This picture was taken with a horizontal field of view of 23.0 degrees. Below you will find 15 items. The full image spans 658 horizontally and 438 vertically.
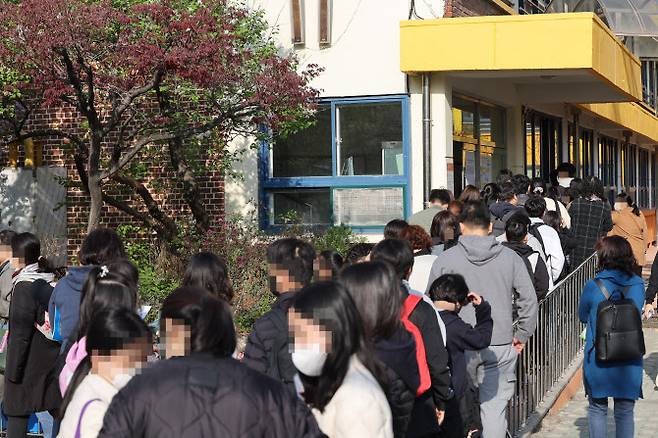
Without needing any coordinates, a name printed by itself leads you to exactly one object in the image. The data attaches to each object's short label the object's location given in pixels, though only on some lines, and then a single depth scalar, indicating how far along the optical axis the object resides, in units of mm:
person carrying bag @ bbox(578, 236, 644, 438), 11572
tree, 17379
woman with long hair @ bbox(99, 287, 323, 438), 4897
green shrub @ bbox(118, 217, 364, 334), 19304
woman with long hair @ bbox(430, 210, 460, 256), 13292
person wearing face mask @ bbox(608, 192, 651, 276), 24260
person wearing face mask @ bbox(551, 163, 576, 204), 26491
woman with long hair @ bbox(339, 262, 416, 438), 6781
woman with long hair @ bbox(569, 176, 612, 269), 19927
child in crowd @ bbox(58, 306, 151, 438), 5886
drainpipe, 23262
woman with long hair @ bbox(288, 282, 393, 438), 5569
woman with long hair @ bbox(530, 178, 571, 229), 18317
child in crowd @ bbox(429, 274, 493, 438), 9564
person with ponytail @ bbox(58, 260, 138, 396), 7392
